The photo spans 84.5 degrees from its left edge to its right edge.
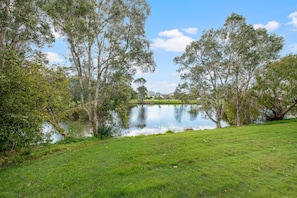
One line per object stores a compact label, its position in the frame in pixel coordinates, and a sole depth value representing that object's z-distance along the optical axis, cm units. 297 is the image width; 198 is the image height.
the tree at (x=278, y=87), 1360
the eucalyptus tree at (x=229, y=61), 1545
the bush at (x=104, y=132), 1101
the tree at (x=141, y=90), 6904
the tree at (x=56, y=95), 732
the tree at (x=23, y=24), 689
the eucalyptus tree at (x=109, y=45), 1008
